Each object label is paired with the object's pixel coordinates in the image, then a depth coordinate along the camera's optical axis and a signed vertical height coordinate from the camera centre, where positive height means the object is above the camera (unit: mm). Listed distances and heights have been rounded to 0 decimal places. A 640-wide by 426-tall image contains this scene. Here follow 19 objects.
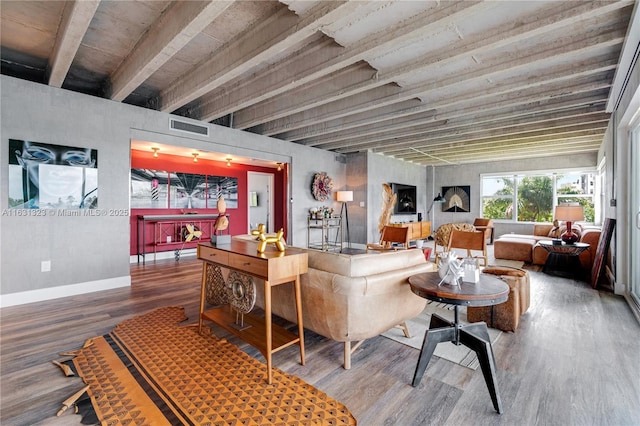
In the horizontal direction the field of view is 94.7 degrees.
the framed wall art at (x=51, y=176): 3434 +442
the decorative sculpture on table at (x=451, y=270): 1964 -409
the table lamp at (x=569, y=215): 4559 -85
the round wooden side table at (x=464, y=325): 1710 -790
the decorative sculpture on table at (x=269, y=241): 2163 -225
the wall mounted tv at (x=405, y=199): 8990 +372
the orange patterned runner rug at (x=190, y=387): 1592 -1104
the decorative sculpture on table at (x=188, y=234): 6457 -506
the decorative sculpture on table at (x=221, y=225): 2648 -128
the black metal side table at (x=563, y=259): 4617 -850
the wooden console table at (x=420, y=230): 8453 -605
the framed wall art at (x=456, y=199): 9789 +380
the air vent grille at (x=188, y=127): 4648 +1373
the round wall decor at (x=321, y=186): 7078 +601
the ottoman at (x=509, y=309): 2689 -939
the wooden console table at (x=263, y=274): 1950 -438
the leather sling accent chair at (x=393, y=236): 5227 -468
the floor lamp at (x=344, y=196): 7590 +372
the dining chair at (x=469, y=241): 4453 -474
